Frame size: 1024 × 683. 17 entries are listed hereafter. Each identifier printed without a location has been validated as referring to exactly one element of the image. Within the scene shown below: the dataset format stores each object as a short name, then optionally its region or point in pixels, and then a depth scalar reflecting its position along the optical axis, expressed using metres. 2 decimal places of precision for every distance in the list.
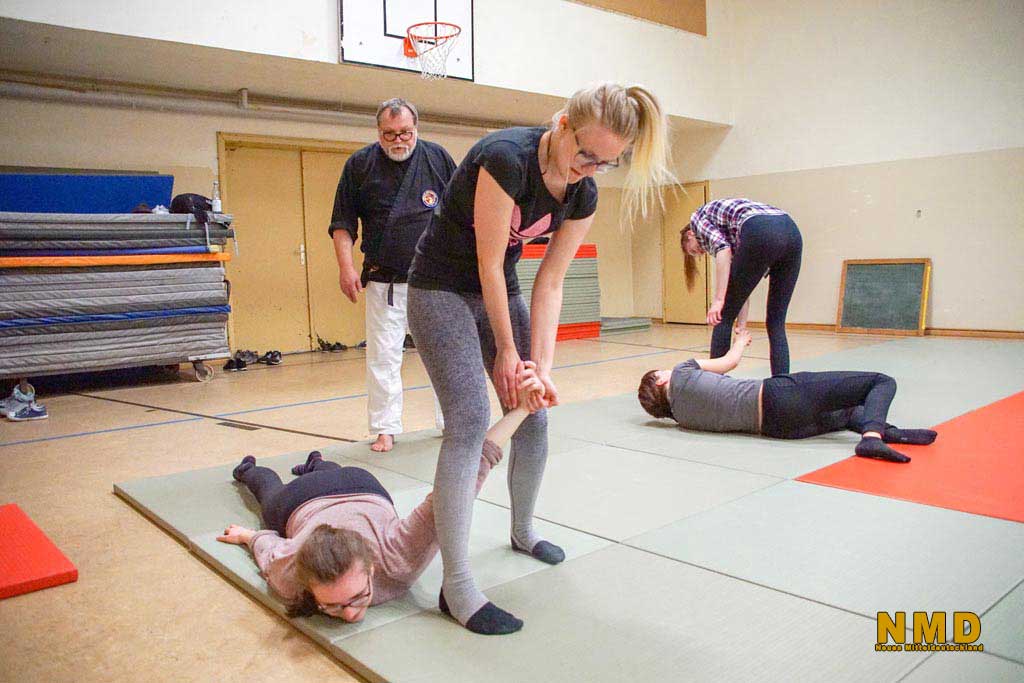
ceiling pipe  5.91
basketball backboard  5.94
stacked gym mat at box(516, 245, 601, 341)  8.52
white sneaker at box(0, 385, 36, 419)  4.56
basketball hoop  6.22
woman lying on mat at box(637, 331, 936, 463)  3.11
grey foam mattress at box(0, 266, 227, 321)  5.10
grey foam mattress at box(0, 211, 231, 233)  5.08
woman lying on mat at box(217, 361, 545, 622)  1.66
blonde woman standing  1.64
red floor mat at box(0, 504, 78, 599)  2.03
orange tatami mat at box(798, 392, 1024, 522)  2.44
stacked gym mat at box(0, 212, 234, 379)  5.09
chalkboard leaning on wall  7.77
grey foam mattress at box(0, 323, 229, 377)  5.11
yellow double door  7.39
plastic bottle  5.88
